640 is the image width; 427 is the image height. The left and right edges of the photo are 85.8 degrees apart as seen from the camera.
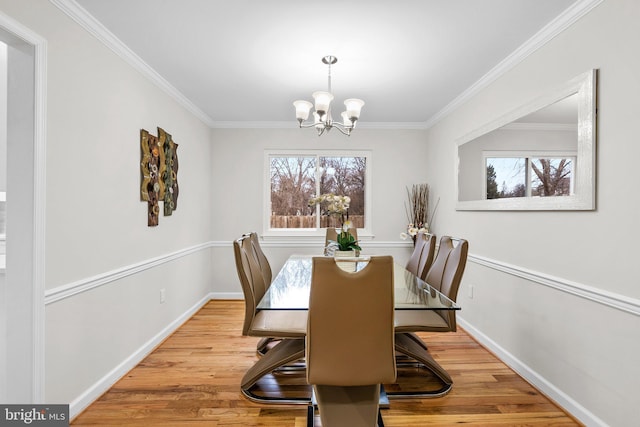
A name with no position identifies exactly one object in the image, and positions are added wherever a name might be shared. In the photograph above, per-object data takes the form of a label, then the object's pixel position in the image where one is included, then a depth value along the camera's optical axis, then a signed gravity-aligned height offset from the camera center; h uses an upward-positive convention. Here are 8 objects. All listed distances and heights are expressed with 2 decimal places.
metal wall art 2.92 +0.35
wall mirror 1.98 +0.43
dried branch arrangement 4.61 +0.10
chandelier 2.61 +0.81
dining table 1.86 -0.50
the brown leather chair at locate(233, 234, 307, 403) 2.20 -0.75
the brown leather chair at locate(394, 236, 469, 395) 2.27 -0.72
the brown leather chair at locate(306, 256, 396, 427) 1.55 -0.52
